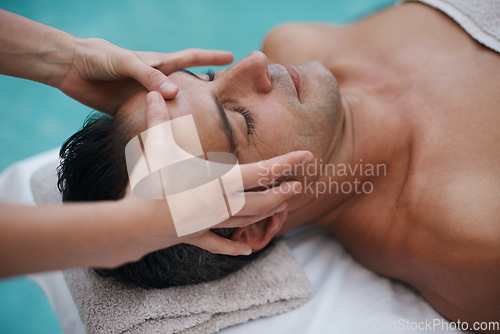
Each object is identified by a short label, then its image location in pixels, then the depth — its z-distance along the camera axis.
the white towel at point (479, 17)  0.97
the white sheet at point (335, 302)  0.93
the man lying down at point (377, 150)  0.86
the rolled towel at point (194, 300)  0.89
